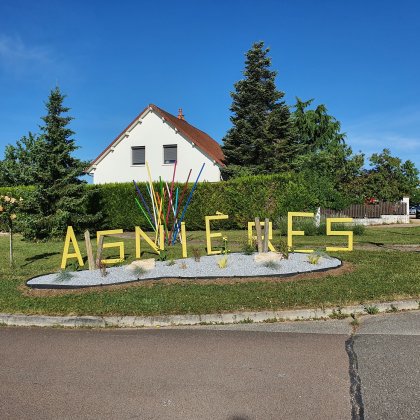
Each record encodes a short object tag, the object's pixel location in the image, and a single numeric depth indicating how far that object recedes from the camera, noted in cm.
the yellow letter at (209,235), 1115
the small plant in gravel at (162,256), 1029
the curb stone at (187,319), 613
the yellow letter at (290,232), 1092
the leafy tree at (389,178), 3878
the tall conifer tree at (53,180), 1930
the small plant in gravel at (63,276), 873
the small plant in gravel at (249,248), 1079
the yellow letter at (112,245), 998
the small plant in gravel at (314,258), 935
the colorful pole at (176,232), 1466
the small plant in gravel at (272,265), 901
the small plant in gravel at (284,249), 972
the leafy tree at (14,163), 4144
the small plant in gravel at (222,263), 922
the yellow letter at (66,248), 1005
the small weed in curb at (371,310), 633
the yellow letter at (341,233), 1110
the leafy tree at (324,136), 4125
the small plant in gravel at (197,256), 998
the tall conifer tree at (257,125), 2806
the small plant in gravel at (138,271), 896
